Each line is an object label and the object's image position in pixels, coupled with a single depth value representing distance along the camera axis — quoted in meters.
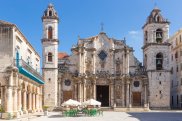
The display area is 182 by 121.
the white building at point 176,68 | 30.39
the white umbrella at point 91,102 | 20.33
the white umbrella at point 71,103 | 19.93
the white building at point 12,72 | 15.55
